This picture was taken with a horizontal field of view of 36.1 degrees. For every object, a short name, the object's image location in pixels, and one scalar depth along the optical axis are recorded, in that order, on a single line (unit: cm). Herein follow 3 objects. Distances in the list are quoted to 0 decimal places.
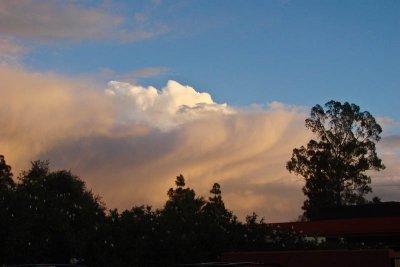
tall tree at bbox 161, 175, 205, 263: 2469
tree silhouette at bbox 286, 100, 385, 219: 6122
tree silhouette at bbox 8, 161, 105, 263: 2238
